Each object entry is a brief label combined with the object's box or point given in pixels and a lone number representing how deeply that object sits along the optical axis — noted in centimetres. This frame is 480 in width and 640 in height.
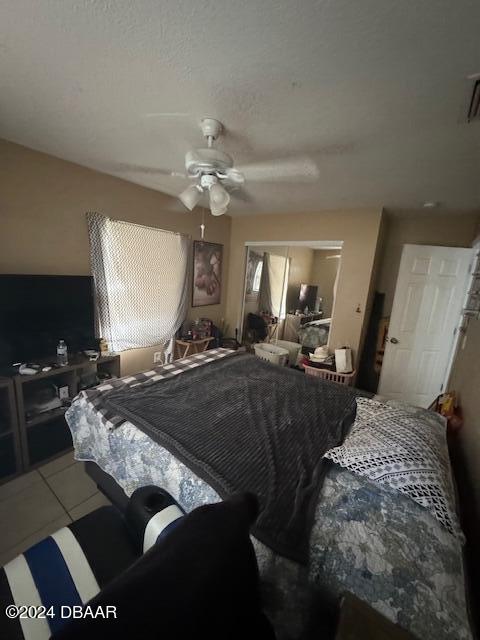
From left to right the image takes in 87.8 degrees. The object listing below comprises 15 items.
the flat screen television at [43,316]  184
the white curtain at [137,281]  247
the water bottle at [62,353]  209
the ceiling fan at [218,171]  135
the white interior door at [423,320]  277
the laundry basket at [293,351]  372
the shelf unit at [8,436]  174
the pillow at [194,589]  46
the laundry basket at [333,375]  288
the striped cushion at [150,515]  95
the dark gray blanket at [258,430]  100
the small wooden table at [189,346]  323
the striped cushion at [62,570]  73
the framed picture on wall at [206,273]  346
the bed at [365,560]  72
